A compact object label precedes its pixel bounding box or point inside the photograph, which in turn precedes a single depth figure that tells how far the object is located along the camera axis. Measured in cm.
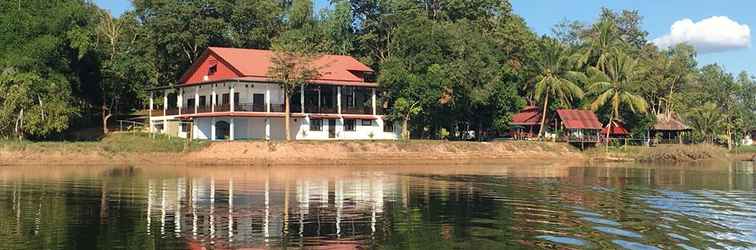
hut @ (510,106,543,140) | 7735
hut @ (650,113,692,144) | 8562
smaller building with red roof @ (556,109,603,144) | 7300
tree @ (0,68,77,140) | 5294
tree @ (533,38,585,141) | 7288
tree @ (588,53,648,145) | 7625
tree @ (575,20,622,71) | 8131
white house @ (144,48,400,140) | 6303
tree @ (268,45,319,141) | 6109
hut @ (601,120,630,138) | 8038
